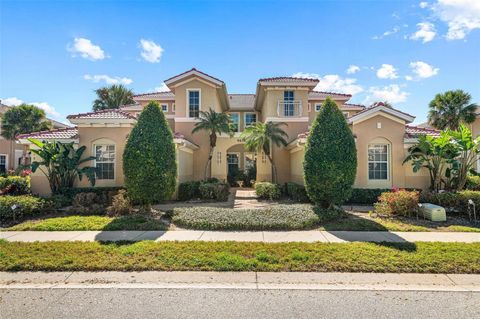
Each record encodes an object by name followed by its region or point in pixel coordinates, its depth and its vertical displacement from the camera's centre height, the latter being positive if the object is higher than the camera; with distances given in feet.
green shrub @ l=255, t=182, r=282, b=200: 51.42 -4.54
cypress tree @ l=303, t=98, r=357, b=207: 33.22 +0.89
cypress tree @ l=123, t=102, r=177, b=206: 33.86 +0.72
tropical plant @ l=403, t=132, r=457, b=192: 40.42 +1.48
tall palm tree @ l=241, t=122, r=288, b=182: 57.11 +6.26
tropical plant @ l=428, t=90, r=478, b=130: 70.33 +14.38
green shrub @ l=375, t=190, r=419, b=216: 34.40 -4.62
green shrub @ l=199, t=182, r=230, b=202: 48.56 -4.41
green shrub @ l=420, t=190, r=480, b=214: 35.80 -4.40
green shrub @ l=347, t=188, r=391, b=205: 43.34 -4.47
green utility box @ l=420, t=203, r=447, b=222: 33.27 -5.72
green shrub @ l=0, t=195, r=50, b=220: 33.17 -4.87
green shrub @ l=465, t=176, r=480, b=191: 42.21 -2.73
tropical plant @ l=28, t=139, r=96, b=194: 42.80 +0.51
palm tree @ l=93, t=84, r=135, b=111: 103.24 +25.84
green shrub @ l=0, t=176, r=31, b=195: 44.68 -3.38
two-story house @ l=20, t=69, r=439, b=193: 45.78 +6.45
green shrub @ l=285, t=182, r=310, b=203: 45.78 -4.53
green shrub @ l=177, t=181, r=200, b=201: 49.52 -4.21
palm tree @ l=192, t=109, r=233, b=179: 58.70 +9.00
